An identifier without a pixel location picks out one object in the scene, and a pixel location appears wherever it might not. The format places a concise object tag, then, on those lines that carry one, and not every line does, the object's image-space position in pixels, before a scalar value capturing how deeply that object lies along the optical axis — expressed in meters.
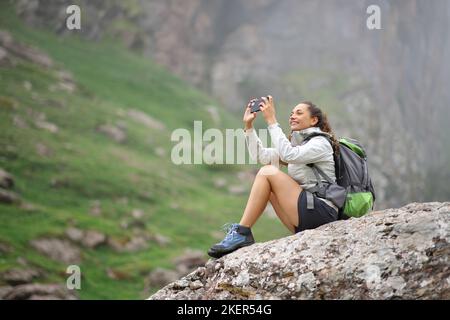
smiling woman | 8.58
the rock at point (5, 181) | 29.80
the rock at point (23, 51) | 44.16
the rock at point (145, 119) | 45.81
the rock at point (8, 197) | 28.34
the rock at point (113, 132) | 41.34
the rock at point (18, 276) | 22.53
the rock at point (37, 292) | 21.31
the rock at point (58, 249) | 26.05
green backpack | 8.71
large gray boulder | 7.35
